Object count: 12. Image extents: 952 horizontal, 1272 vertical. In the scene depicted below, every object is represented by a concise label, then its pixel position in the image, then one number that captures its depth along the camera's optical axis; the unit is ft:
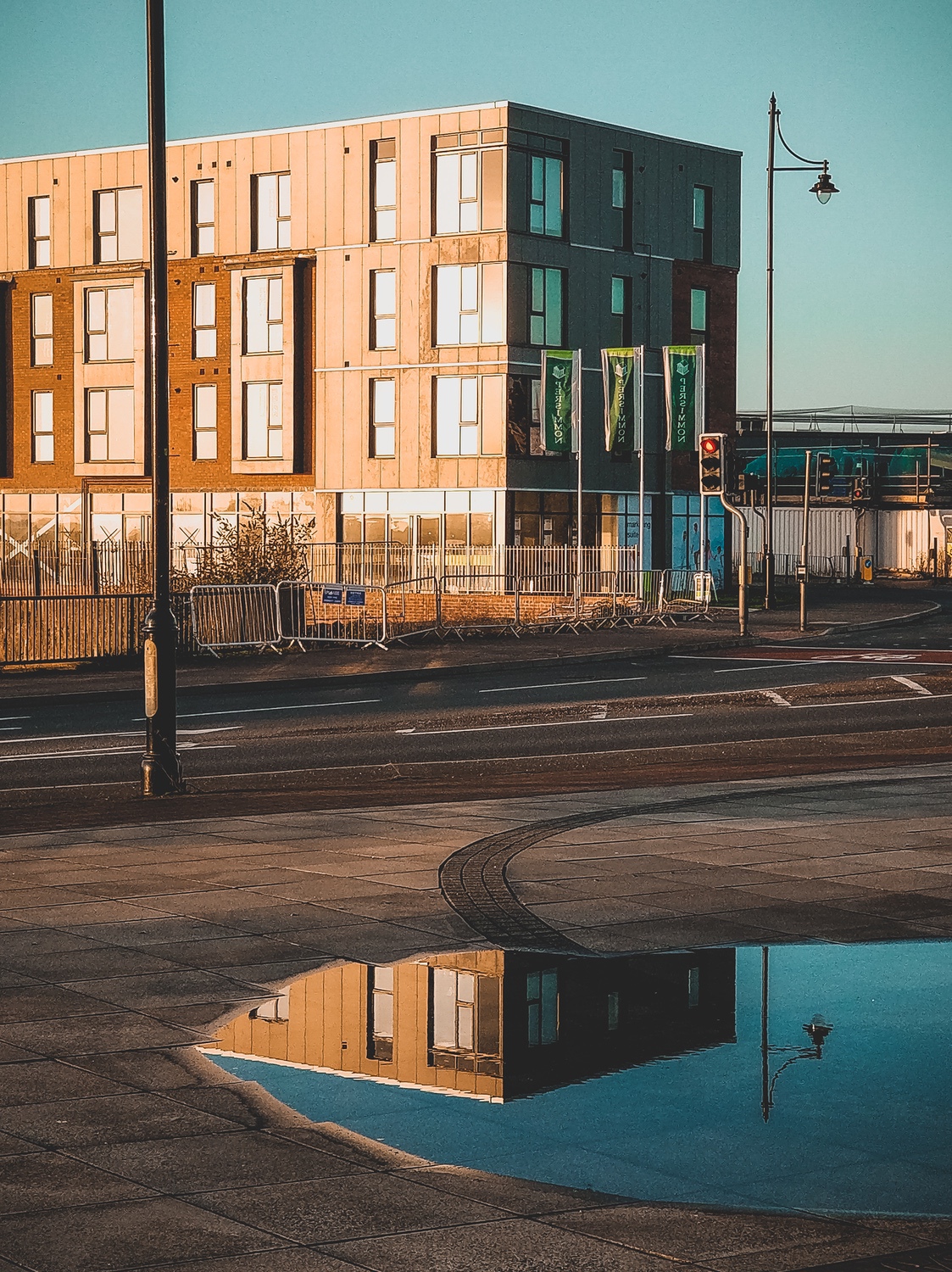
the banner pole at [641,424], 156.87
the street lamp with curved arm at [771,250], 146.00
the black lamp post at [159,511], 46.52
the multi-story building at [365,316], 165.78
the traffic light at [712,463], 112.37
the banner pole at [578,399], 159.94
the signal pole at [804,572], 121.49
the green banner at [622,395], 162.30
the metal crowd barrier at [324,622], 109.50
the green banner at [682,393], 162.20
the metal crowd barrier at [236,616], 104.88
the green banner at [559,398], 160.04
